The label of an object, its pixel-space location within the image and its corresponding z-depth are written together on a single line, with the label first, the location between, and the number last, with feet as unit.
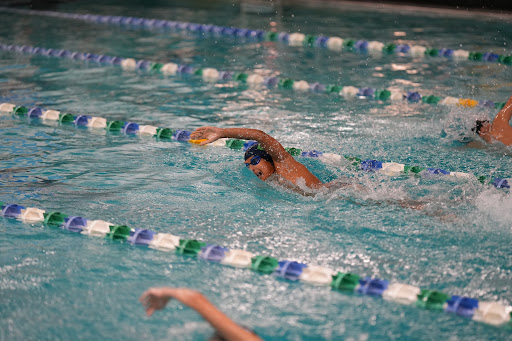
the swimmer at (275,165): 26.01
